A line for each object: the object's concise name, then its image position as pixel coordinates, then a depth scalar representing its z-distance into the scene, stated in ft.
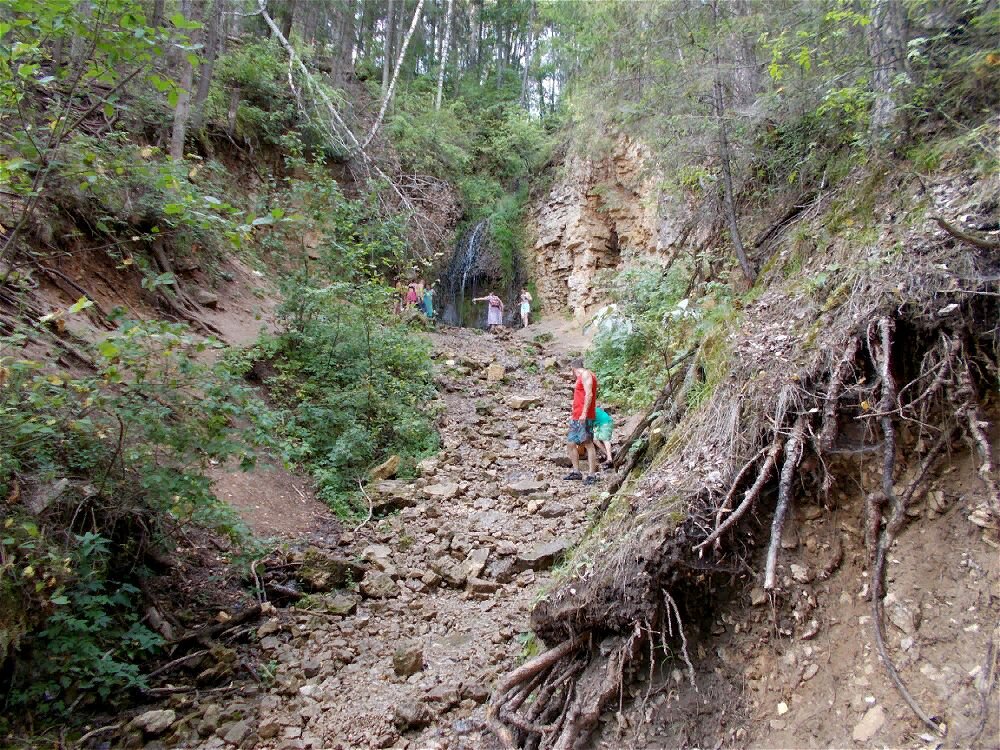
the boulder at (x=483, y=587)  16.31
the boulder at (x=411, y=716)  11.62
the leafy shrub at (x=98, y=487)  10.54
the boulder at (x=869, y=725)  6.72
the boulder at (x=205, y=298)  30.25
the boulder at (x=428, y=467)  24.08
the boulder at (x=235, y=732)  11.30
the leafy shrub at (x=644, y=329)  23.12
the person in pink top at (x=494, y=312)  55.01
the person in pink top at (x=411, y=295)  46.44
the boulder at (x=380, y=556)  17.84
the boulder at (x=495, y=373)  36.84
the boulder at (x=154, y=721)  11.28
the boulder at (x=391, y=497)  21.81
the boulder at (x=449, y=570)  17.06
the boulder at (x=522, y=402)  32.40
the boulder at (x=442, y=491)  22.24
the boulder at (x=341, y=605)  15.78
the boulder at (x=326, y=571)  16.69
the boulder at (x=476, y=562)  17.08
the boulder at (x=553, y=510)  19.99
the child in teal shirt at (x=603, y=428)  22.45
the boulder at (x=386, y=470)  24.07
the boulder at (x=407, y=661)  13.26
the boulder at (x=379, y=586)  16.61
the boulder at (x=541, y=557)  16.94
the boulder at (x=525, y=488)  21.95
